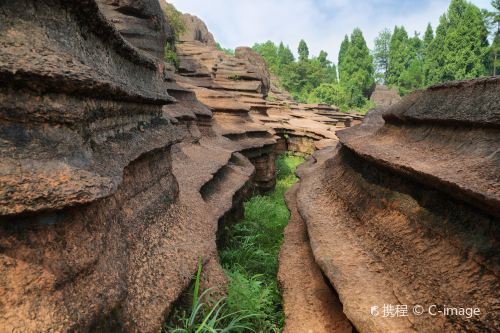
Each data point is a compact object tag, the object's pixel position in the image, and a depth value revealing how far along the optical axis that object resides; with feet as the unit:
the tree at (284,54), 210.79
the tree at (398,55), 155.84
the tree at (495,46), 96.43
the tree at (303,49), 220.84
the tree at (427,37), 150.41
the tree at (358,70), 148.66
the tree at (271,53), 188.62
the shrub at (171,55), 41.47
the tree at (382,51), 188.14
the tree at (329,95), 146.92
